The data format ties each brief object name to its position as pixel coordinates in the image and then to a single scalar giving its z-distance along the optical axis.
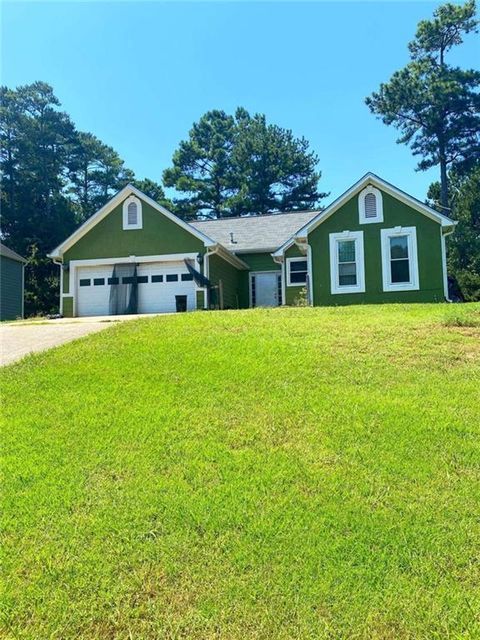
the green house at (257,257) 16.56
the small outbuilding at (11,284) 25.81
